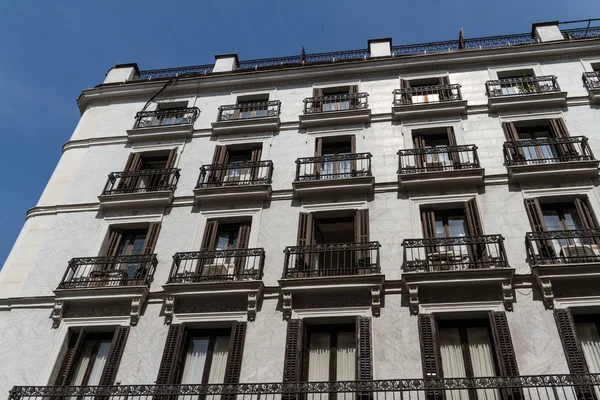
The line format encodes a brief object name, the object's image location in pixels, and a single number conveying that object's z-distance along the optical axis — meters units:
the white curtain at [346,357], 12.17
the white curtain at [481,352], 11.75
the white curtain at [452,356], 11.70
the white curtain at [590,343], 11.52
